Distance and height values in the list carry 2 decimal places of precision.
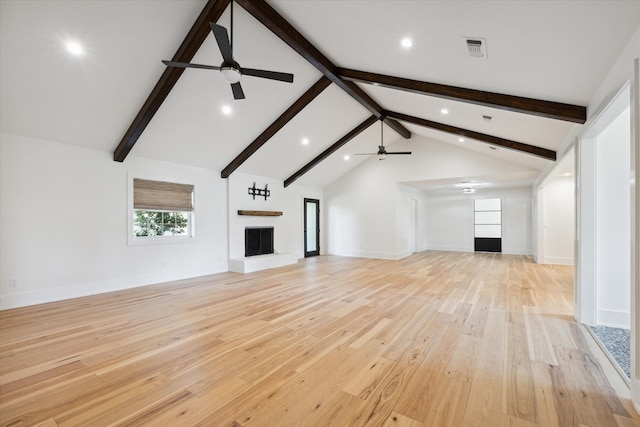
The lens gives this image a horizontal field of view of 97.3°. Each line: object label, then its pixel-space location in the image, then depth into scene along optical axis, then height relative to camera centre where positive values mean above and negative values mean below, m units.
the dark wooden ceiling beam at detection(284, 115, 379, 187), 7.20 +1.83
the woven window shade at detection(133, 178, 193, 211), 5.54 +0.39
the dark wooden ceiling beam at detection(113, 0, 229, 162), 3.33 +1.92
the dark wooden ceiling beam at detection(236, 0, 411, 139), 3.32 +2.38
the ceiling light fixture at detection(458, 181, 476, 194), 9.27 +0.89
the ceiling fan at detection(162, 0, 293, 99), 2.66 +1.60
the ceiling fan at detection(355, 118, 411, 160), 6.96 +1.64
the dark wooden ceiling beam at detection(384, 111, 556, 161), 5.29 +1.61
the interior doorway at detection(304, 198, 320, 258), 9.84 -0.46
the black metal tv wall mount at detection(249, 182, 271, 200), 7.80 +0.65
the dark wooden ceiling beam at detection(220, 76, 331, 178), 5.26 +1.91
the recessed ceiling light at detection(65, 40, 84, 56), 3.21 +1.94
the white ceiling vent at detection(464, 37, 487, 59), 2.65 +1.64
